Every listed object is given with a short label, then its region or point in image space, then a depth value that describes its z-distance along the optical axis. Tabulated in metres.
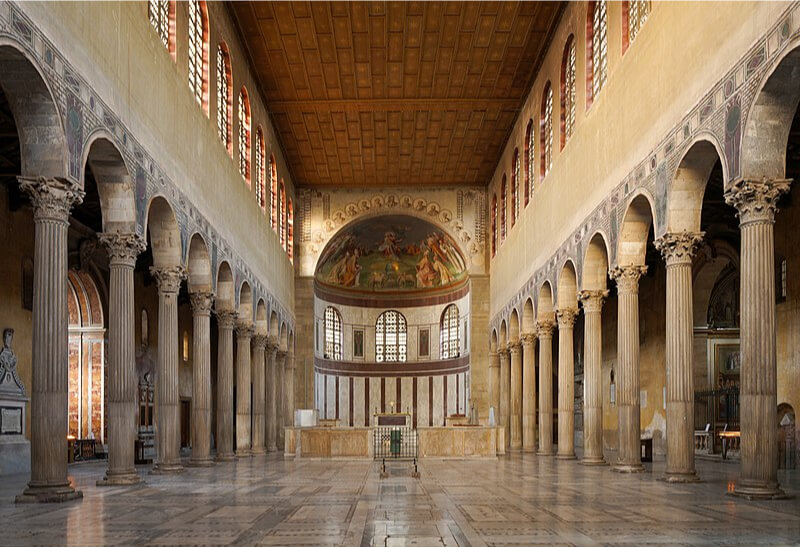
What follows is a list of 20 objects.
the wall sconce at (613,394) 38.31
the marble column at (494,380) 48.47
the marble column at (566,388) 30.84
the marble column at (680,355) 18.78
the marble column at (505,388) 44.47
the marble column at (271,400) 42.50
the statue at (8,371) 23.19
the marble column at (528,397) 38.28
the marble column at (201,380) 26.97
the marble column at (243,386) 35.03
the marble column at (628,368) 22.72
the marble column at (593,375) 26.48
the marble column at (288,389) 48.12
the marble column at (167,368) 23.27
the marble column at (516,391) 41.53
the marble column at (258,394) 39.16
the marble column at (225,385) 30.81
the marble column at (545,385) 34.66
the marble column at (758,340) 14.96
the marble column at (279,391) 45.72
